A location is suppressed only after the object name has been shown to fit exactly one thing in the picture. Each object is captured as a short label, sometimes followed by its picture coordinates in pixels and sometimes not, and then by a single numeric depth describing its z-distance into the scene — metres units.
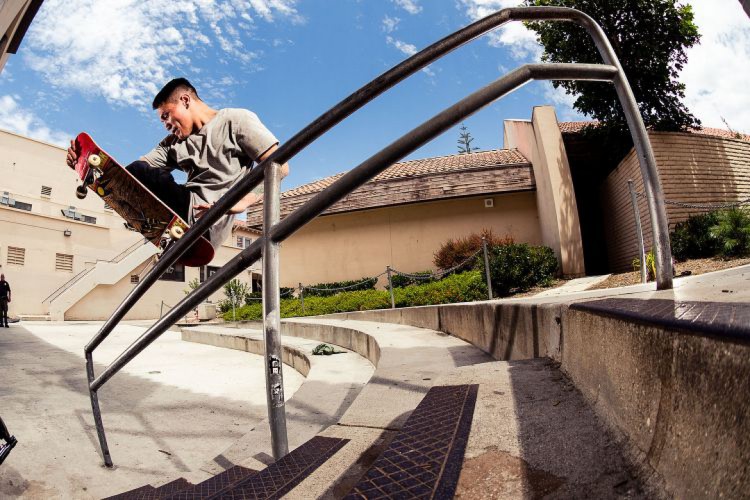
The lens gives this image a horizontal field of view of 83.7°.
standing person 11.61
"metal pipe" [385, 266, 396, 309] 7.97
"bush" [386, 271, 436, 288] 10.83
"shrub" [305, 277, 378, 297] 12.15
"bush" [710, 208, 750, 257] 6.57
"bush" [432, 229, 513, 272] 10.81
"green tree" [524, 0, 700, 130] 10.77
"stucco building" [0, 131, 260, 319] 18.25
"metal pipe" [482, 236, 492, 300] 6.98
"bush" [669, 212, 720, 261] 7.27
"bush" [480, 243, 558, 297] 8.62
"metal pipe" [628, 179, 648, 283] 5.45
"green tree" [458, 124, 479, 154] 36.94
